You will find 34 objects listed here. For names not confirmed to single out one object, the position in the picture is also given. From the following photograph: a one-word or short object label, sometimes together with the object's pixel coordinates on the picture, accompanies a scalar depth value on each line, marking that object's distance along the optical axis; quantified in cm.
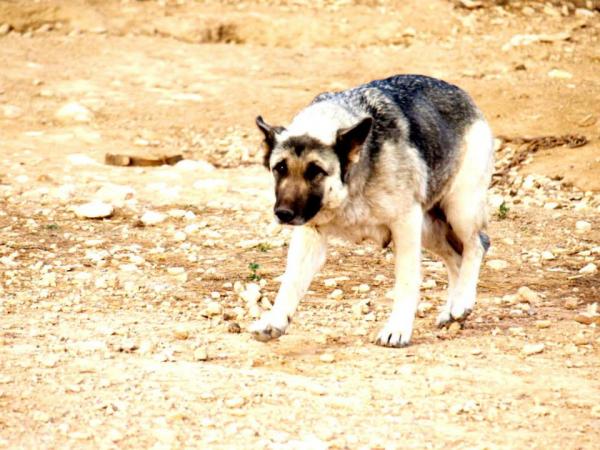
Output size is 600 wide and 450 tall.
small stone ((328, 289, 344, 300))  1533
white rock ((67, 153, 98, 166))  2307
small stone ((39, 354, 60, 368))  1188
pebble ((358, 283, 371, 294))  1572
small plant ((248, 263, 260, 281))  1612
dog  1274
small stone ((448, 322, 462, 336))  1377
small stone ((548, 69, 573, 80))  2825
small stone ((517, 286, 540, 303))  1515
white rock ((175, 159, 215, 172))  2300
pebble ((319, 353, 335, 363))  1252
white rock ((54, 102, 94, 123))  2628
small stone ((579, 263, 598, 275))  1661
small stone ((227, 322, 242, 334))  1352
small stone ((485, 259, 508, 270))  1705
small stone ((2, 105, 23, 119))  2622
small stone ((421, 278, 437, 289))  1623
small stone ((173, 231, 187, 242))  1816
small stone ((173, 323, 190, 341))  1312
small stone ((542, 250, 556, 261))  1744
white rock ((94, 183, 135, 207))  2027
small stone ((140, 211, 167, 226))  1912
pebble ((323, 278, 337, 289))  1593
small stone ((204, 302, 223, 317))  1428
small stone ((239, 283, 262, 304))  1509
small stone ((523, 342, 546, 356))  1271
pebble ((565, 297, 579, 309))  1490
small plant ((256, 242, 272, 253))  1778
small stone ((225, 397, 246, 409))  1088
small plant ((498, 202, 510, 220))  1977
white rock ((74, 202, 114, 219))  1931
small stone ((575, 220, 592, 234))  1900
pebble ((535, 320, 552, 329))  1387
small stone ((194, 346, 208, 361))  1237
